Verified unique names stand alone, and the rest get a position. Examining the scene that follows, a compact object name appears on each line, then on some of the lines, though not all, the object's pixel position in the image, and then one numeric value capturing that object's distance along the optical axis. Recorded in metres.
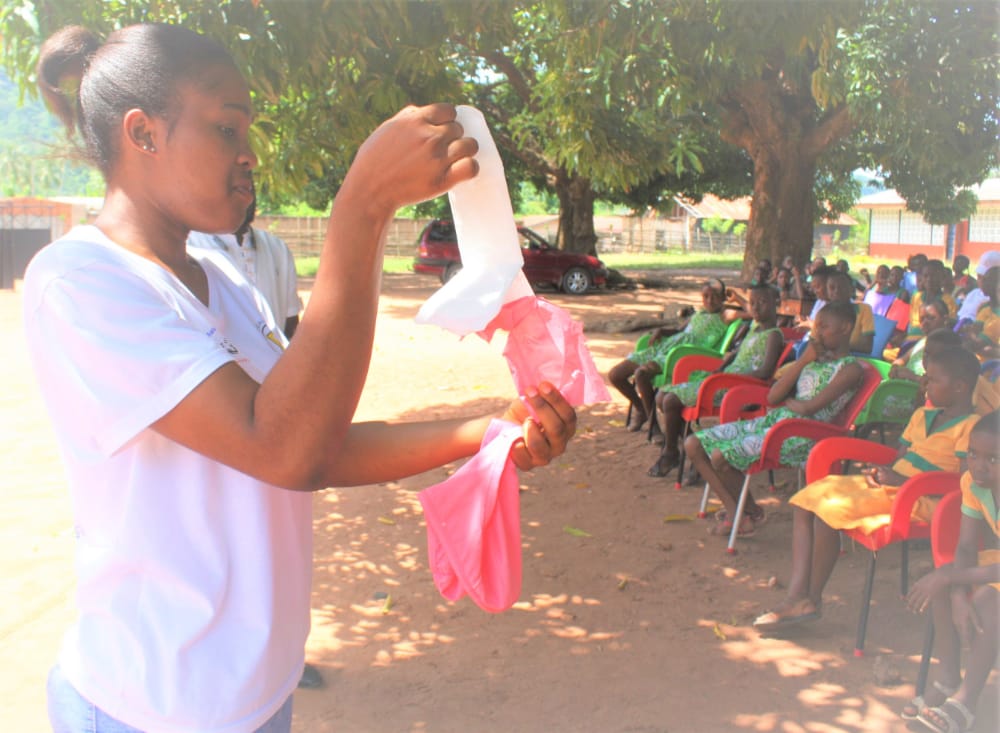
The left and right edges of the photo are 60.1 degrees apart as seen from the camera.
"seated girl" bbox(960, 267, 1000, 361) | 6.92
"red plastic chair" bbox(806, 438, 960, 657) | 3.52
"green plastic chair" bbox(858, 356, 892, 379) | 5.40
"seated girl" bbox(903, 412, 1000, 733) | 3.06
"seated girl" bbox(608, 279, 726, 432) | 7.36
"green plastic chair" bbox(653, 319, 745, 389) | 6.91
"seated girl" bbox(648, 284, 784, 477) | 5.95
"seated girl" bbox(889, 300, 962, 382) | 4.70
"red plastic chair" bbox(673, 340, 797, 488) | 5.80
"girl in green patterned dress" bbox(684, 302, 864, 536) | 4.72
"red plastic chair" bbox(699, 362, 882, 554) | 4.63
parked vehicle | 21.22
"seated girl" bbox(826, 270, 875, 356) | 7.04
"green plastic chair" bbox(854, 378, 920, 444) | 5.15
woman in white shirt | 0.99
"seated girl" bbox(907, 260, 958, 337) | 8.47
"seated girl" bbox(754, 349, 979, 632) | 3.73
